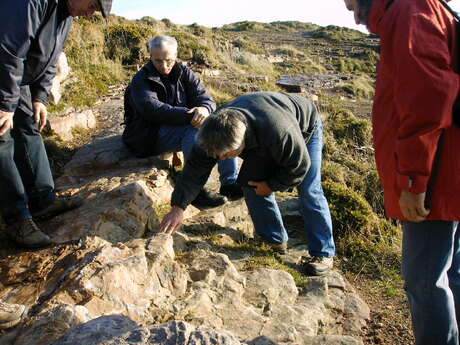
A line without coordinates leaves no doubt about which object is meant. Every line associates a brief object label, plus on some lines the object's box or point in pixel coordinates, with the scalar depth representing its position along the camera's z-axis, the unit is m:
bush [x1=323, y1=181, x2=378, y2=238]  5.54
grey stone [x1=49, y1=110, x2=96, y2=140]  6.61
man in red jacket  2.02
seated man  5.20
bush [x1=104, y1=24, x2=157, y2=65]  12.01
